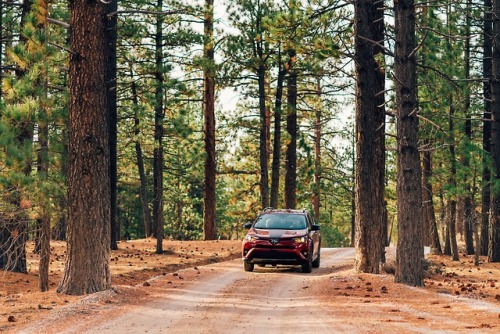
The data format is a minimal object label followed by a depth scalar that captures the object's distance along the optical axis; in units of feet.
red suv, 72.38
